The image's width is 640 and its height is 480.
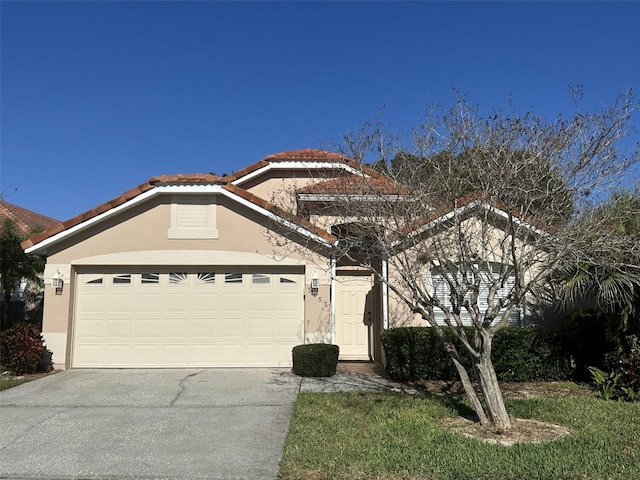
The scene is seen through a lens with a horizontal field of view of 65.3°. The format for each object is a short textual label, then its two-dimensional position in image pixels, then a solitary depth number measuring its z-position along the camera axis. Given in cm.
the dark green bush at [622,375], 819
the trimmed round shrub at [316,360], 1009
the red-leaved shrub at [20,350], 1050
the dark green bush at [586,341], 952
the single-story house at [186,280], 1124
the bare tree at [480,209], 662
